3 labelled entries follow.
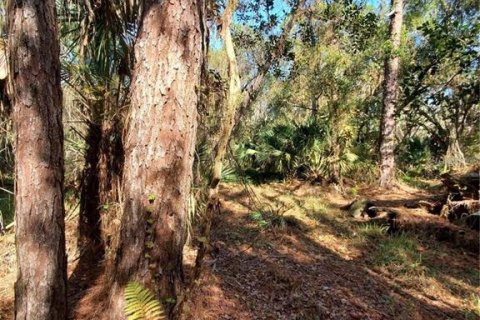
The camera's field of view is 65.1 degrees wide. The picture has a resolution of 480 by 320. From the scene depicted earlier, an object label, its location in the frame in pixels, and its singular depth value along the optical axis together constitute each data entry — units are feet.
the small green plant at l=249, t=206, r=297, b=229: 23.20
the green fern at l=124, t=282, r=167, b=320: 7.30
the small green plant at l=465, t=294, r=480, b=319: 15.16
